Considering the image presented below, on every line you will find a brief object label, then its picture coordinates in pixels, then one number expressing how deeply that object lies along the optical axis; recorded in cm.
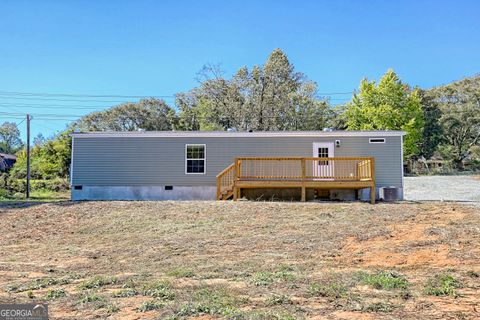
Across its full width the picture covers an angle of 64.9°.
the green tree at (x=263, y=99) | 2789
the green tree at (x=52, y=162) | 2803
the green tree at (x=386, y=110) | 2936
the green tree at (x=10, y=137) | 6279
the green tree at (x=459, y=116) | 3588
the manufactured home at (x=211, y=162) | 1413
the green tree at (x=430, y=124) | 3666
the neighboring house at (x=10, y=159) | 4560
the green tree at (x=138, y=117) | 3803
